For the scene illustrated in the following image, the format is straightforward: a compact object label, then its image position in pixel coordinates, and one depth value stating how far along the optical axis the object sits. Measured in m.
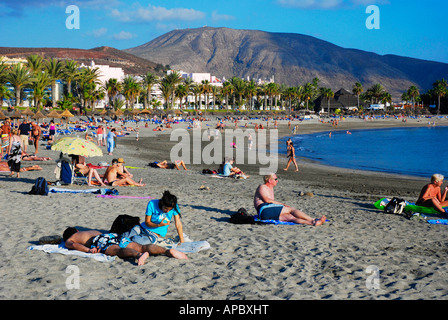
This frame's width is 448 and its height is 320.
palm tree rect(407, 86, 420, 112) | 139.40
